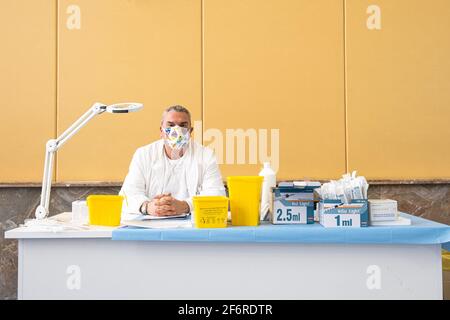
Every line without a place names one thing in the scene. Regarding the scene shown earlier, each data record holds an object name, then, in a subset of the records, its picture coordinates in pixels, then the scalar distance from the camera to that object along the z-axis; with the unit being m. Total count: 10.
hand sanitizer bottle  1.93
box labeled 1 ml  1.70
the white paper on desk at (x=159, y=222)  1.78
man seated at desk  2.48
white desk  1.64
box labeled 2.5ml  1.79
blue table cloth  1.63
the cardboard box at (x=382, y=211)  1.73
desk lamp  1.91
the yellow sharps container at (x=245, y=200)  1.78
